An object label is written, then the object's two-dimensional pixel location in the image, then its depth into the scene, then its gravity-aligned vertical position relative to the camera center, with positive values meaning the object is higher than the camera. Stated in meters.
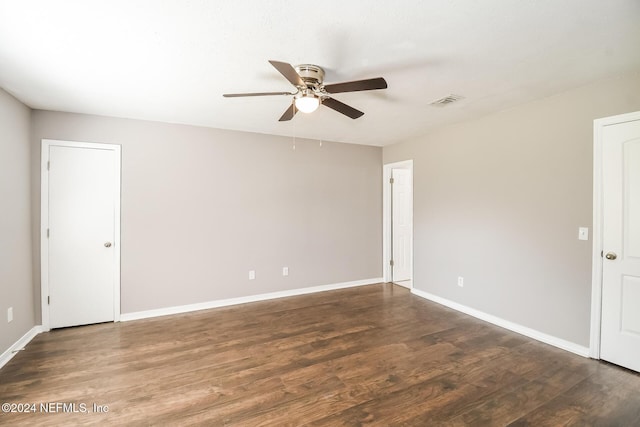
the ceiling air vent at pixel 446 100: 2.81 +1.14
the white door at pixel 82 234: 3.17 -0.28
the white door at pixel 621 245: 2.30 -0.27
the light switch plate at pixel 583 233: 2.57 -0.19
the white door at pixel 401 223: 5.19 -0.21
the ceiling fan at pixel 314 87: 1.89 +0.87
